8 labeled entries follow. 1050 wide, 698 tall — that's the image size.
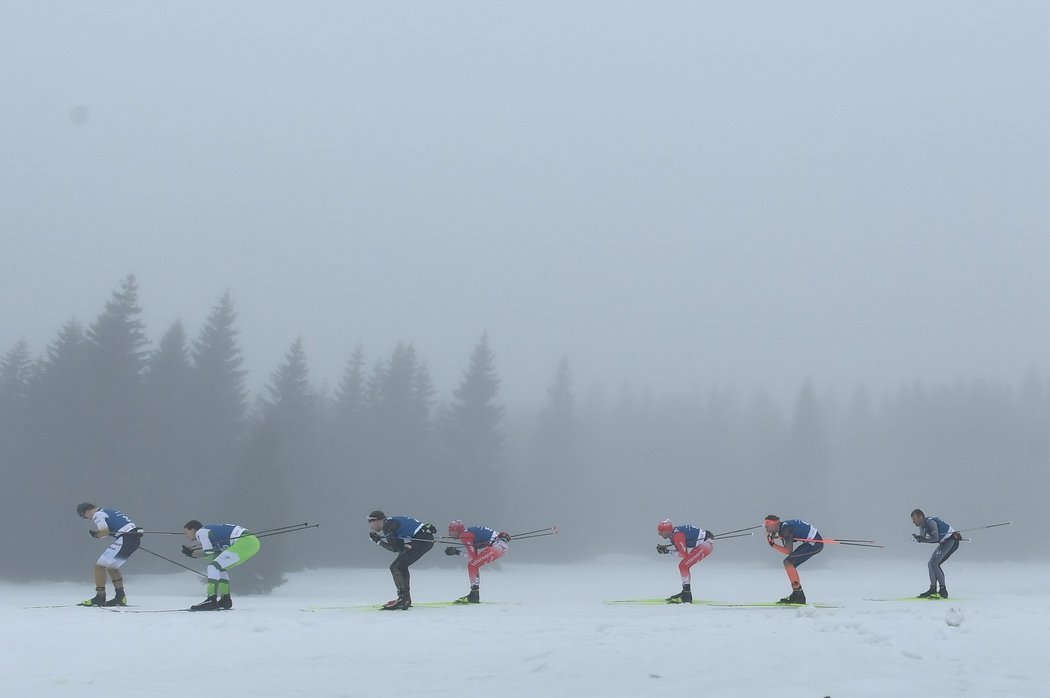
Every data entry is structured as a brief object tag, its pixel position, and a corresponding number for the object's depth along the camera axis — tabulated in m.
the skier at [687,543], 21.06
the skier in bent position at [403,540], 17.58
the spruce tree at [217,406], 42.31
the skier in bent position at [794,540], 19.05
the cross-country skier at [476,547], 20.75
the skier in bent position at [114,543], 17.86
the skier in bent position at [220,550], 17.08
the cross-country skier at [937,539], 20.51
